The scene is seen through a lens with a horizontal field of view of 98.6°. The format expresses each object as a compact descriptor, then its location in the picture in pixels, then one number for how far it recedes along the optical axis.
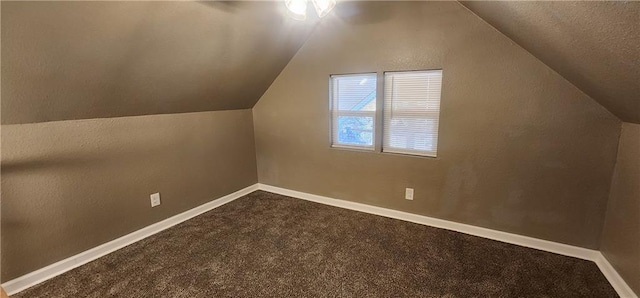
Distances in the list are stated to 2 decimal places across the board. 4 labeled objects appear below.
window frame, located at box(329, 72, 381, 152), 2.83
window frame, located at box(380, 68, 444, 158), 2.53
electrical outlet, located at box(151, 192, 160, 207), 2.69
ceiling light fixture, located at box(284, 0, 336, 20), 1.65
